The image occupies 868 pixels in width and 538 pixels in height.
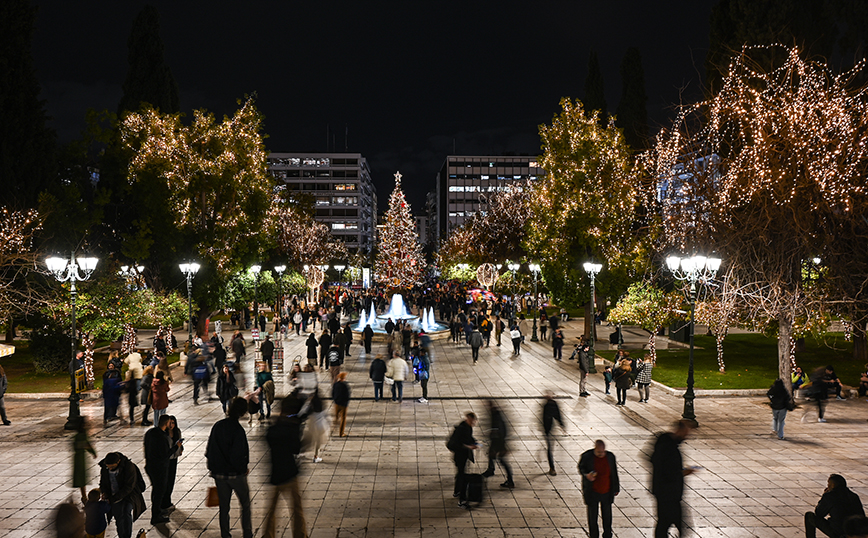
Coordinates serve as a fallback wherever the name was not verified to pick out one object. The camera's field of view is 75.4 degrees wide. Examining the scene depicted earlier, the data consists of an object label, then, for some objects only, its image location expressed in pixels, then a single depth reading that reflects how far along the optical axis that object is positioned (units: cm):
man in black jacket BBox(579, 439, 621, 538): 729
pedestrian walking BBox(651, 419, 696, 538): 705
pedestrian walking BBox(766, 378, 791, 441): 1246
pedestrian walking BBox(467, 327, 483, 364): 2322
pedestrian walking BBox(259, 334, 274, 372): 1902
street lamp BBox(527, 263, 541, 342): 3122
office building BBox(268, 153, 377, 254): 12775
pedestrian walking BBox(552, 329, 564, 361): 2427
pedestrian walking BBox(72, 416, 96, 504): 800
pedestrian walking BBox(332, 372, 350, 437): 1273
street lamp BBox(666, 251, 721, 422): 1434
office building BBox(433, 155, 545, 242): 14388
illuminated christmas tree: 5372
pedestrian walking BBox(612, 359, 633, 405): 1564
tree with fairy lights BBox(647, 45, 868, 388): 1653
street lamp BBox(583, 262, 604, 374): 2186
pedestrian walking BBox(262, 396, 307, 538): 701
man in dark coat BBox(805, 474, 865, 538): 633
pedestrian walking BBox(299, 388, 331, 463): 1008
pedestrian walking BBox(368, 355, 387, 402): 1598
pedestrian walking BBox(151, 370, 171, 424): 1266
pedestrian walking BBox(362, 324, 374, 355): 2578
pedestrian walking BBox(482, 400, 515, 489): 956
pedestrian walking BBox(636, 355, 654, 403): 1638
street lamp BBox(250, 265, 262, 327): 3060
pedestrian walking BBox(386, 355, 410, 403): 1600
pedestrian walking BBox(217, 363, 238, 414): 1415
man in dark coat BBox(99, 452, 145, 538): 697
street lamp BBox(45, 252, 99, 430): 1385
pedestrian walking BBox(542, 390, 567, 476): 1034
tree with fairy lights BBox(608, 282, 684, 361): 2134
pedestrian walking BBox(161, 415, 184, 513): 843
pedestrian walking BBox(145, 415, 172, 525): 780
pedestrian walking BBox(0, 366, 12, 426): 1387
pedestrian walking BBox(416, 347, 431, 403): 1627
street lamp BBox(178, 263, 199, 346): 2287
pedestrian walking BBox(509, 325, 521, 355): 2550
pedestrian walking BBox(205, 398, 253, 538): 696
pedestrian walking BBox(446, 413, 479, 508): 887
